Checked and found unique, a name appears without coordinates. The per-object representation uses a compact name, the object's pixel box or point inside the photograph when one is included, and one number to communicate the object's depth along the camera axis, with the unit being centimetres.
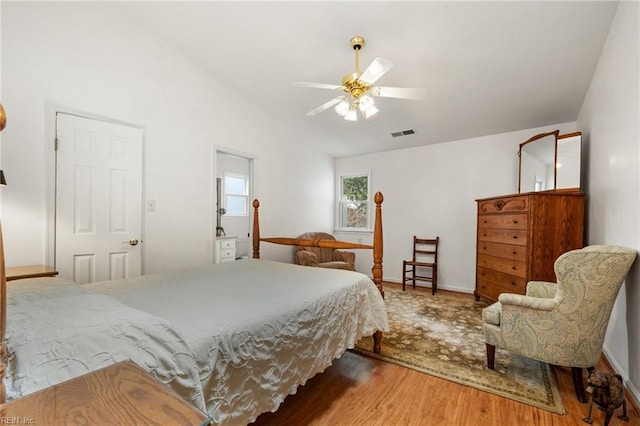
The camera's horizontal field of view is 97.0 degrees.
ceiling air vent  450
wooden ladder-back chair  459
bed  86
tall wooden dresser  304
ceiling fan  215
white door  253
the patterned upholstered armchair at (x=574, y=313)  178
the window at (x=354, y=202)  577
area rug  201
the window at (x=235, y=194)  477
